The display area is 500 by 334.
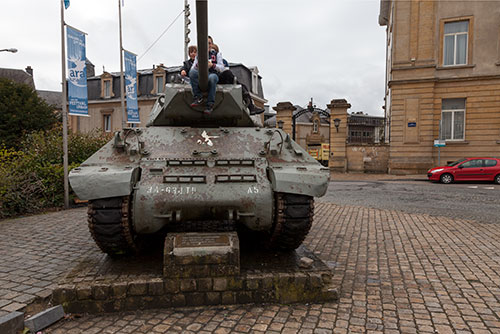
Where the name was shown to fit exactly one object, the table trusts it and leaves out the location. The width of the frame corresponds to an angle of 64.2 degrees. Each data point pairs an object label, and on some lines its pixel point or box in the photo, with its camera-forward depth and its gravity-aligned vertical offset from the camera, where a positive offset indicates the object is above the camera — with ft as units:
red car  54.19 -3.05
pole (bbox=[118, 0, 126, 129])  53.93 +14.08
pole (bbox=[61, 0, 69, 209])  31.73 +2.59
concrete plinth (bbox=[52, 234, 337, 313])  12.20 -4.37
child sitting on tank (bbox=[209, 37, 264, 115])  17.85 +3.06
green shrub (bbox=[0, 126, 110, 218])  28.76 -1.88
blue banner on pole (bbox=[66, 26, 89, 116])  32.27 +6.17
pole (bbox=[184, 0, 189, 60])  49.65 +14.32
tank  13.20 -1.20
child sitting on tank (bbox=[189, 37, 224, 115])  15.76 +2.35
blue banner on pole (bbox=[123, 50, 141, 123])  52.75 +8.69
